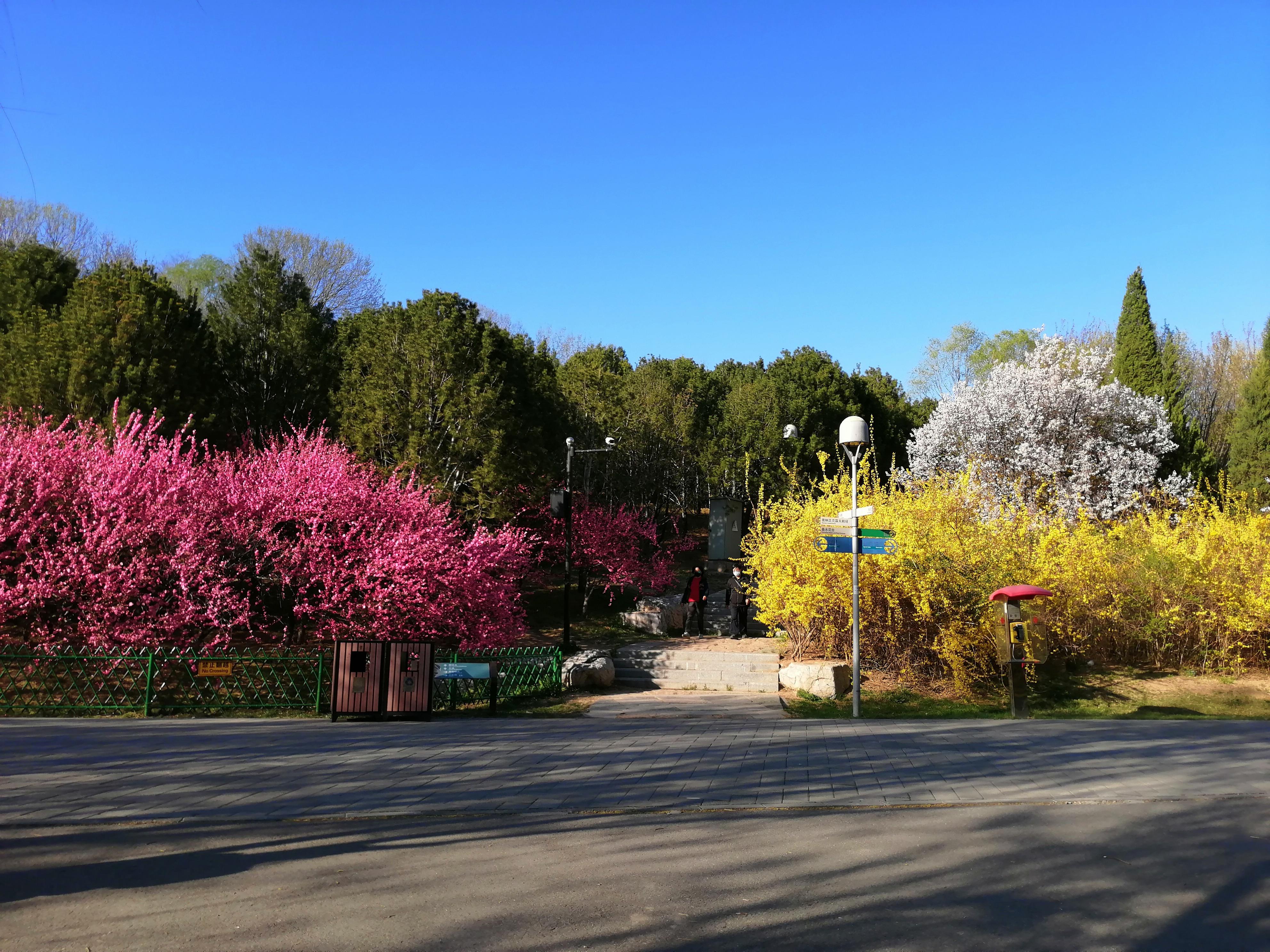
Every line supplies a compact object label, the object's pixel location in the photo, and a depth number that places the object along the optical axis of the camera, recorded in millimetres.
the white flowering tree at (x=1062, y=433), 28938
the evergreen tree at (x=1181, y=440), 32000
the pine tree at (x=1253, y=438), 33781
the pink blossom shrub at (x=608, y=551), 28875
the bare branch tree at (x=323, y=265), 41188
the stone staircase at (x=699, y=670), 16594
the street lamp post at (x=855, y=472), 12844
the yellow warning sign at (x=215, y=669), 12523
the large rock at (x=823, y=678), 15188
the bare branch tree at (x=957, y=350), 47312
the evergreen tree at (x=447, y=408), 25000
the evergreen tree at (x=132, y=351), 23938
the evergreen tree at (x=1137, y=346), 33625
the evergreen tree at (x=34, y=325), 23562
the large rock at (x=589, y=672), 15969
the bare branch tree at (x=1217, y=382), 42656
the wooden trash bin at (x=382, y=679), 12297
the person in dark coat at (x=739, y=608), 20781
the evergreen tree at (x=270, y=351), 29672
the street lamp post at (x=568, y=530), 19969
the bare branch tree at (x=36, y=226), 35344
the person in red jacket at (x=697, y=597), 21656
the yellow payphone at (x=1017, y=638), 13289
